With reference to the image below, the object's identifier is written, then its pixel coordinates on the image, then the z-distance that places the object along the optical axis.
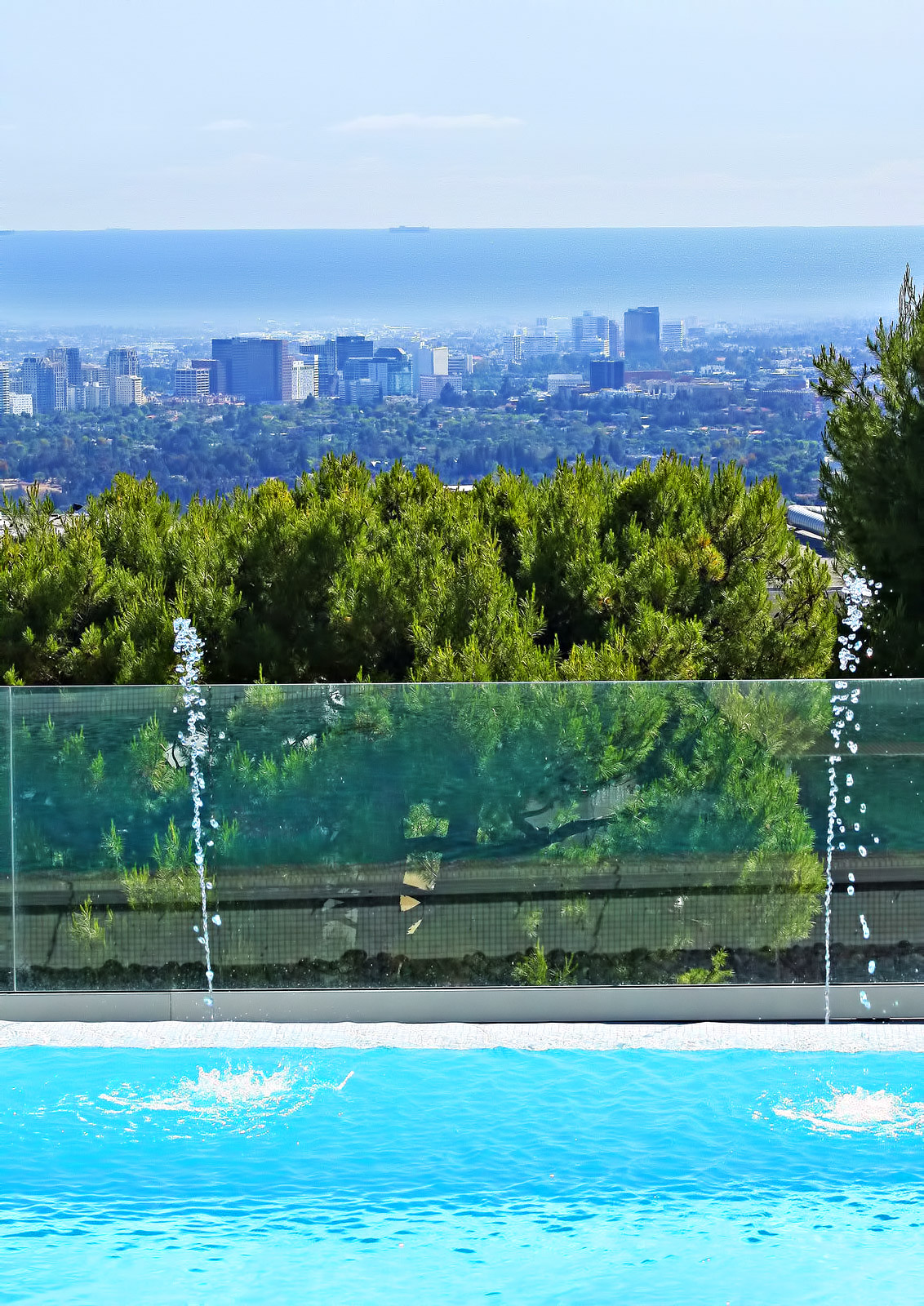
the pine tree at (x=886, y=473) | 10.59
